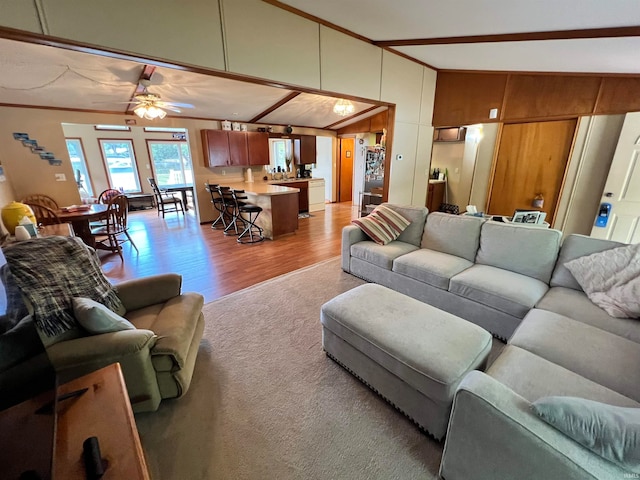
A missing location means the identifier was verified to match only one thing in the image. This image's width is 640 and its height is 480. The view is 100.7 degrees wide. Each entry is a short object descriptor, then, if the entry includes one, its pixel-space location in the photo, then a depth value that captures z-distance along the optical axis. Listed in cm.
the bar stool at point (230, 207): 479
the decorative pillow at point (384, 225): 313
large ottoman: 134
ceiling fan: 355
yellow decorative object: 273
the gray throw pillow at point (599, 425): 76
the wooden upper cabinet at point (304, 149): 705
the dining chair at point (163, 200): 675
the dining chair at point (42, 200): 449
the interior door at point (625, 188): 316
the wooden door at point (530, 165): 400
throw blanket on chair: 133
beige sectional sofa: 94
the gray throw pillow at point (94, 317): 139
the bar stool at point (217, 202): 529
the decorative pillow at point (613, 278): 167
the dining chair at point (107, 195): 518
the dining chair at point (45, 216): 360
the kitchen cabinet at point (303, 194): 679
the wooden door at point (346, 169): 832
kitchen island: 476
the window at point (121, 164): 768
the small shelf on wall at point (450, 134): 596
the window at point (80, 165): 717
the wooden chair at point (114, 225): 401
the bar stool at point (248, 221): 473
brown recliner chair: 133
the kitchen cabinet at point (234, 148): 576
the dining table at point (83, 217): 365
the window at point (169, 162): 846
